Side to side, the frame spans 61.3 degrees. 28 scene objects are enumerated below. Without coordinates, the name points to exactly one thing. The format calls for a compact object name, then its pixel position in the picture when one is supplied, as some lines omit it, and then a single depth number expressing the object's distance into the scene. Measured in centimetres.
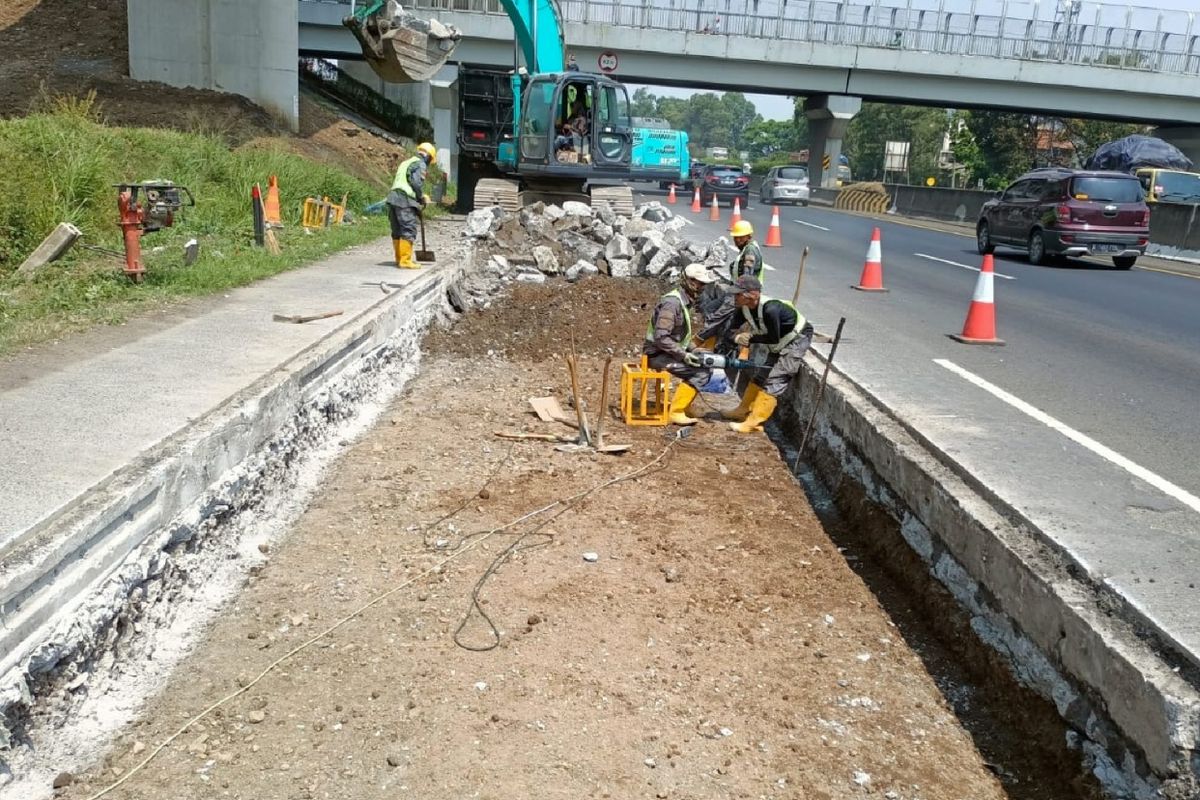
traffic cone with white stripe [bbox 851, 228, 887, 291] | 1311
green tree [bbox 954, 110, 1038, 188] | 5112
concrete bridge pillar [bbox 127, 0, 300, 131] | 2342
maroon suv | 1692
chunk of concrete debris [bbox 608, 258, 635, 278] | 1288
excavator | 1645
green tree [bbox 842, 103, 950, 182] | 6806
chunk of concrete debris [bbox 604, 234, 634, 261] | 1306
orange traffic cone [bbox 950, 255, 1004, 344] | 952
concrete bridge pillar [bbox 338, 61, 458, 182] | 3706
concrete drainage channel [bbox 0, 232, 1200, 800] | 311
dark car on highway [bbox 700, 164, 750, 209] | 3638
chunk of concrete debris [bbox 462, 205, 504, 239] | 1425
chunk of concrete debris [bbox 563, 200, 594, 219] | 1519
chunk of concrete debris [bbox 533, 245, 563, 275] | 1309
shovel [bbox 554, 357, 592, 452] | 681
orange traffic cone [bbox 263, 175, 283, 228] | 1423
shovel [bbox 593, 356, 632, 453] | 680
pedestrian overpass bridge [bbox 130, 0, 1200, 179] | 3538
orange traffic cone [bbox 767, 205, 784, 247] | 1861
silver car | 3797
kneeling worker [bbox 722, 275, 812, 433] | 766
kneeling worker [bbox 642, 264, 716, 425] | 750
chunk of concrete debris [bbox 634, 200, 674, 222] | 1717
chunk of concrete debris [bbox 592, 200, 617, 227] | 1494
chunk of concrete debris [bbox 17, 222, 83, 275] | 904
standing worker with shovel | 1072
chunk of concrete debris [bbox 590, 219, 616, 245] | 1405
